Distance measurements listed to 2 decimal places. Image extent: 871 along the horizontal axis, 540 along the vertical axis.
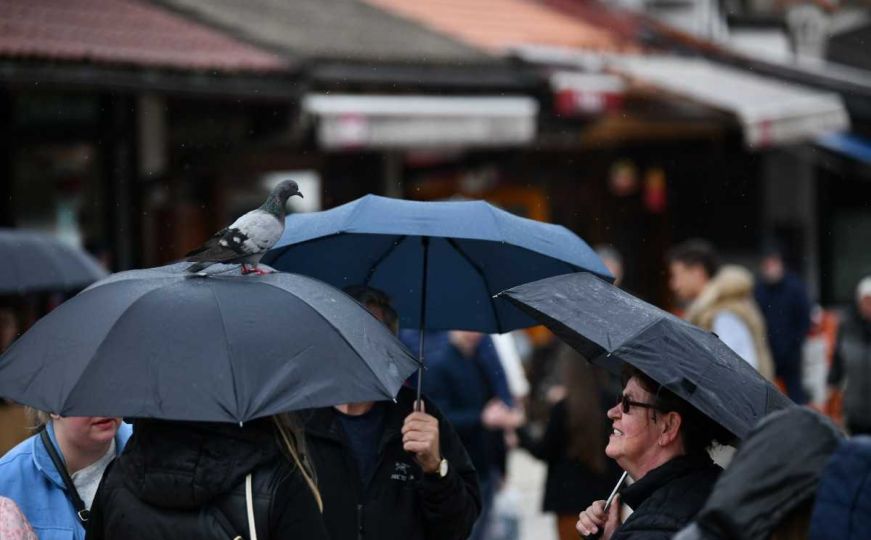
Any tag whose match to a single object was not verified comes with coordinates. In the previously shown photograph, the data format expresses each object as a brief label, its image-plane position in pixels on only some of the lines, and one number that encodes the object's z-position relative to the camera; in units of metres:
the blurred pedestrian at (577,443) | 12.58
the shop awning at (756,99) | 27.44
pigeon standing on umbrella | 7.31
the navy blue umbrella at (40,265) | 13.03
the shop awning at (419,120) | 22.70
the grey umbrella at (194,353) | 6.37
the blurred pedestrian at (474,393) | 14.76
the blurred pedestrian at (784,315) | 22.53
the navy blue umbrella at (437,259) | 8.78
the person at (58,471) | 7.77
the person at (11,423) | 15.49
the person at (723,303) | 16.48
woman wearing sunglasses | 6.43
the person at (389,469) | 8.65
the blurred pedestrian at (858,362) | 20.00
